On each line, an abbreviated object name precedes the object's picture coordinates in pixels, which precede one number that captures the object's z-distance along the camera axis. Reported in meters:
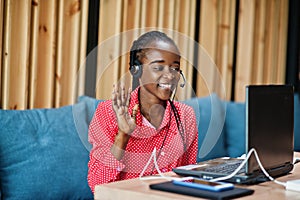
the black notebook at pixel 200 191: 1.86
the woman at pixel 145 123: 1.97
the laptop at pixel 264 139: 2.06
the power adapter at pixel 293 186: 2.05
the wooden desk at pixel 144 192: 1.90
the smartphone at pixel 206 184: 1.91
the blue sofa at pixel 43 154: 3.09
